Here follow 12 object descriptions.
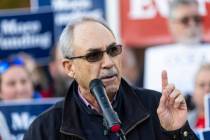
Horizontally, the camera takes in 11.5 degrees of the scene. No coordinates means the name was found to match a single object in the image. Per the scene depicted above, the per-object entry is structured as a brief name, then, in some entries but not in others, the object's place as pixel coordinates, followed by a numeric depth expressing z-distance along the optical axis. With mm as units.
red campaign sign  12641
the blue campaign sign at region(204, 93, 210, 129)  7581
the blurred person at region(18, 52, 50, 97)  11595
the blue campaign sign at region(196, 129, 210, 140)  6798
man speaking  5697
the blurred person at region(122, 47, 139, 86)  12049
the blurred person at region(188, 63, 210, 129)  8821
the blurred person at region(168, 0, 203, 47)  10497
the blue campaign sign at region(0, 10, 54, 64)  12264
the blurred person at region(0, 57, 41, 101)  9768
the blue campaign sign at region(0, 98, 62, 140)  8737
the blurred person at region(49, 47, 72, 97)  11385
